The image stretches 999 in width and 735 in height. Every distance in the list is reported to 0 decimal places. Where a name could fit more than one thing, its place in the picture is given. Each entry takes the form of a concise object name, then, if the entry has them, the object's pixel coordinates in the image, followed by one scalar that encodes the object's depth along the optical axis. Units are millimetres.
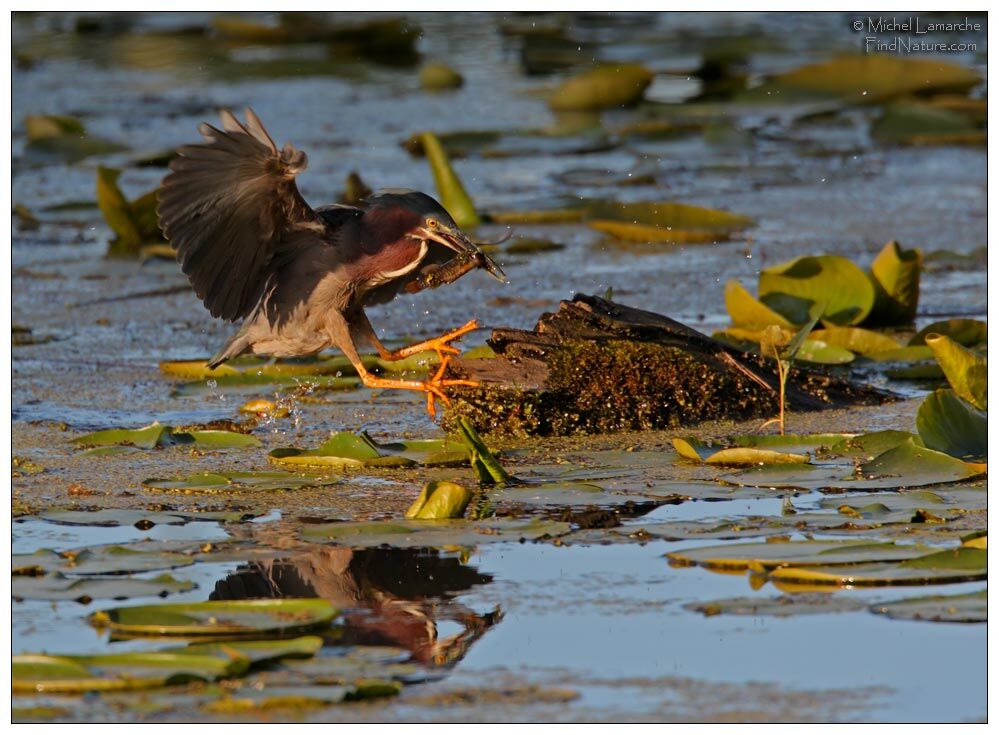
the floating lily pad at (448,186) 18828
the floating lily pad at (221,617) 7945
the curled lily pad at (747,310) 14937
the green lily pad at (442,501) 9898
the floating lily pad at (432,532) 9469
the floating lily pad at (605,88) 29437
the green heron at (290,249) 11406
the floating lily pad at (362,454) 11570
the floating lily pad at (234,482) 10945
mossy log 12602
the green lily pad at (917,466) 10547
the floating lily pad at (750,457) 10909
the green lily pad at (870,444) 11430
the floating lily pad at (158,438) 12469
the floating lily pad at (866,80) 28812
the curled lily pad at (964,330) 14312
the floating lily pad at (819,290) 15227
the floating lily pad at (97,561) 8945
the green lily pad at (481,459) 10789
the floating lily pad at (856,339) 14711
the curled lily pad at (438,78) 32187
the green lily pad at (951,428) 10828
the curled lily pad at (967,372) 11164
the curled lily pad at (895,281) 15398
